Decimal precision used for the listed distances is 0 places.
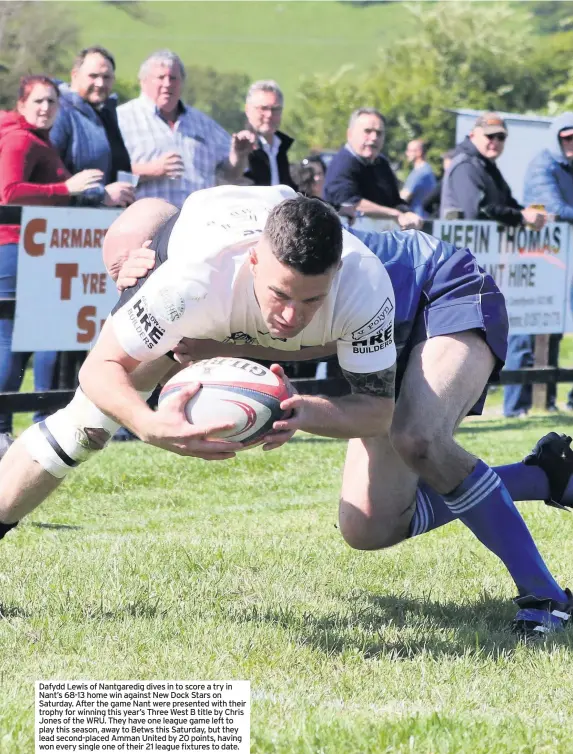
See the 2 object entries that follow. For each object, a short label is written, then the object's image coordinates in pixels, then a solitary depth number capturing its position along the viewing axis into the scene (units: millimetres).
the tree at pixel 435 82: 57406
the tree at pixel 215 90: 75438
